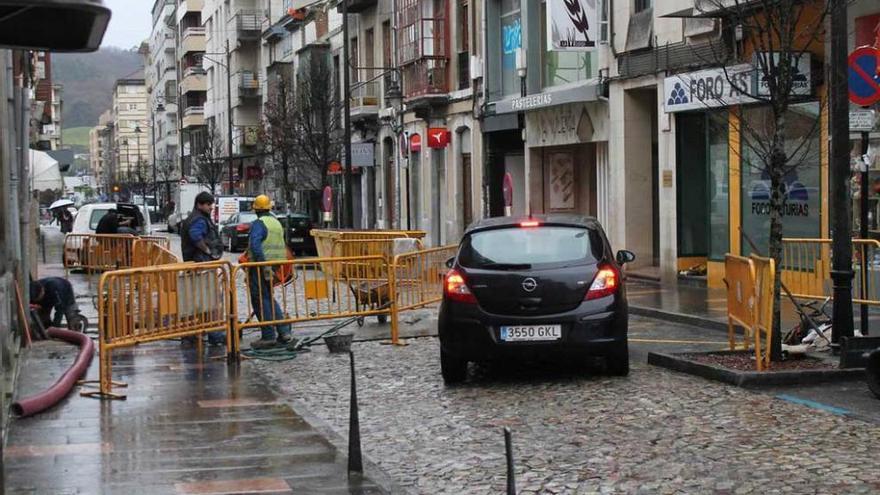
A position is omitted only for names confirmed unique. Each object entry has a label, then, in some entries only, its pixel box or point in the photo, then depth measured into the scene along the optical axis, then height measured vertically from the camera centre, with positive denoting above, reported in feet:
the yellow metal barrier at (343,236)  75.97 -2.45
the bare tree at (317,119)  157.69 +9.39
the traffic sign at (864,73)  45.34 +3.75
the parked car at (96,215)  120.26 -1.40
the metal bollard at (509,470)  17.30 -3.70
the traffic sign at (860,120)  47.44 +2.23
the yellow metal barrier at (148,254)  60.75 -2.74
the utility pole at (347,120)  126.52 +7.15
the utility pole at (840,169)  40.01 +0.40
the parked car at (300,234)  131.54 -3.87
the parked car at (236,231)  147.54 -3.86
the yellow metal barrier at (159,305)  39.99 -3.52
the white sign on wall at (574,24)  87.61 +11.04
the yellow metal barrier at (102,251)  90.74 -3.68
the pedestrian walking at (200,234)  53.21 -1.49
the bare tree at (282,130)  168.66 +8.98
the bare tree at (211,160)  260.56 +7.58
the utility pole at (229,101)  234.38 +16.93
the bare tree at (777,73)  39.04 +3.32
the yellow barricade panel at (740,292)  39.68 -3.35
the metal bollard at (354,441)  26.08 -4.95
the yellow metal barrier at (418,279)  54.90 -3.66
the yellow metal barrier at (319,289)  49.11 -3.71
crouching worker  54.34 -4.09
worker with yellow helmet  49.11 -2.44
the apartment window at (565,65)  94.32 +9.22
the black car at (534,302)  38.24 -3.29
